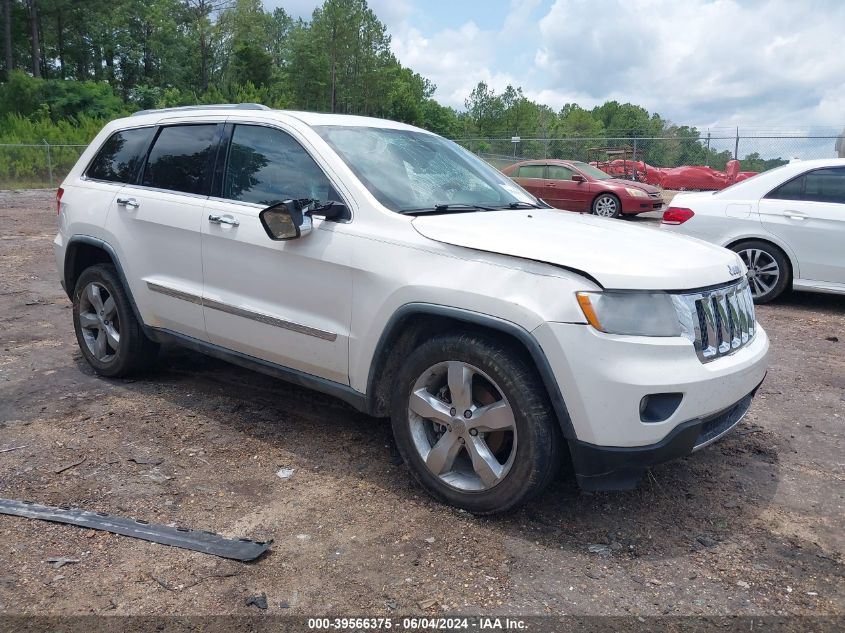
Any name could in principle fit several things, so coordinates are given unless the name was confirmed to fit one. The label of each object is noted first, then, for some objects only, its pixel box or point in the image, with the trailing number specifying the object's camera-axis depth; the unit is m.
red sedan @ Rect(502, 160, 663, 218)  16.08
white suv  2.84
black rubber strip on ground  2.94
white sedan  7.22
